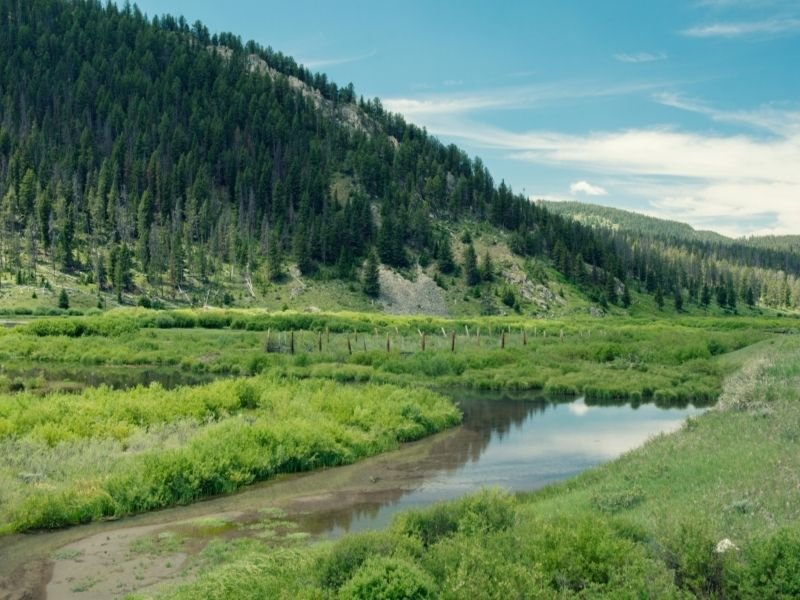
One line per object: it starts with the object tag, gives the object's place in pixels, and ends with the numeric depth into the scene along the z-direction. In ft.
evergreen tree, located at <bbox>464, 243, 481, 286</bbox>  479.41
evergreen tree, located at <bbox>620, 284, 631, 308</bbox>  523.70
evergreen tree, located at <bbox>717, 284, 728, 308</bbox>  618.85
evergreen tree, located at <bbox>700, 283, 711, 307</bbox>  602.85
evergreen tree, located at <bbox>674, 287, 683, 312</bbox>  554.87
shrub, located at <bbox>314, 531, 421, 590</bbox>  44.70
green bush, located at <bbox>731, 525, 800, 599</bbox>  39.01
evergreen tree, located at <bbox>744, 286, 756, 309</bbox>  650.02
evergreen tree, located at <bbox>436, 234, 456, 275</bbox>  491.31
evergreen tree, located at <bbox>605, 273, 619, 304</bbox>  520.83
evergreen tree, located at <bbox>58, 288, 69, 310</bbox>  313.32
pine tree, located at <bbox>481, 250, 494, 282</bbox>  484.74
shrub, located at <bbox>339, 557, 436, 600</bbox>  40.32
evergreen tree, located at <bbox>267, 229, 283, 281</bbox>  443.32
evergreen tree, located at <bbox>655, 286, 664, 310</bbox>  546.67
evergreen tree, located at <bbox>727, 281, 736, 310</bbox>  621.47
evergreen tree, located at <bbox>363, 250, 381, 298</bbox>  446.19
